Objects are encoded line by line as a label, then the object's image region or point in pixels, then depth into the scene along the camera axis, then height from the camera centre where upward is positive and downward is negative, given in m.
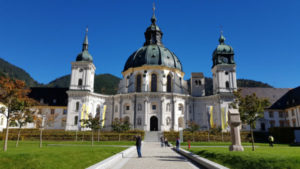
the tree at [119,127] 44.94 -1.49
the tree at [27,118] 21.67 +0.24
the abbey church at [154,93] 56.19 +7.05
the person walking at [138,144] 16.97 -1.91
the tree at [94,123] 33.19 -0.53
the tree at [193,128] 43.28 -1.55
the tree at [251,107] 22.46 +1.40
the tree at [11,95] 20.67 +2.29
